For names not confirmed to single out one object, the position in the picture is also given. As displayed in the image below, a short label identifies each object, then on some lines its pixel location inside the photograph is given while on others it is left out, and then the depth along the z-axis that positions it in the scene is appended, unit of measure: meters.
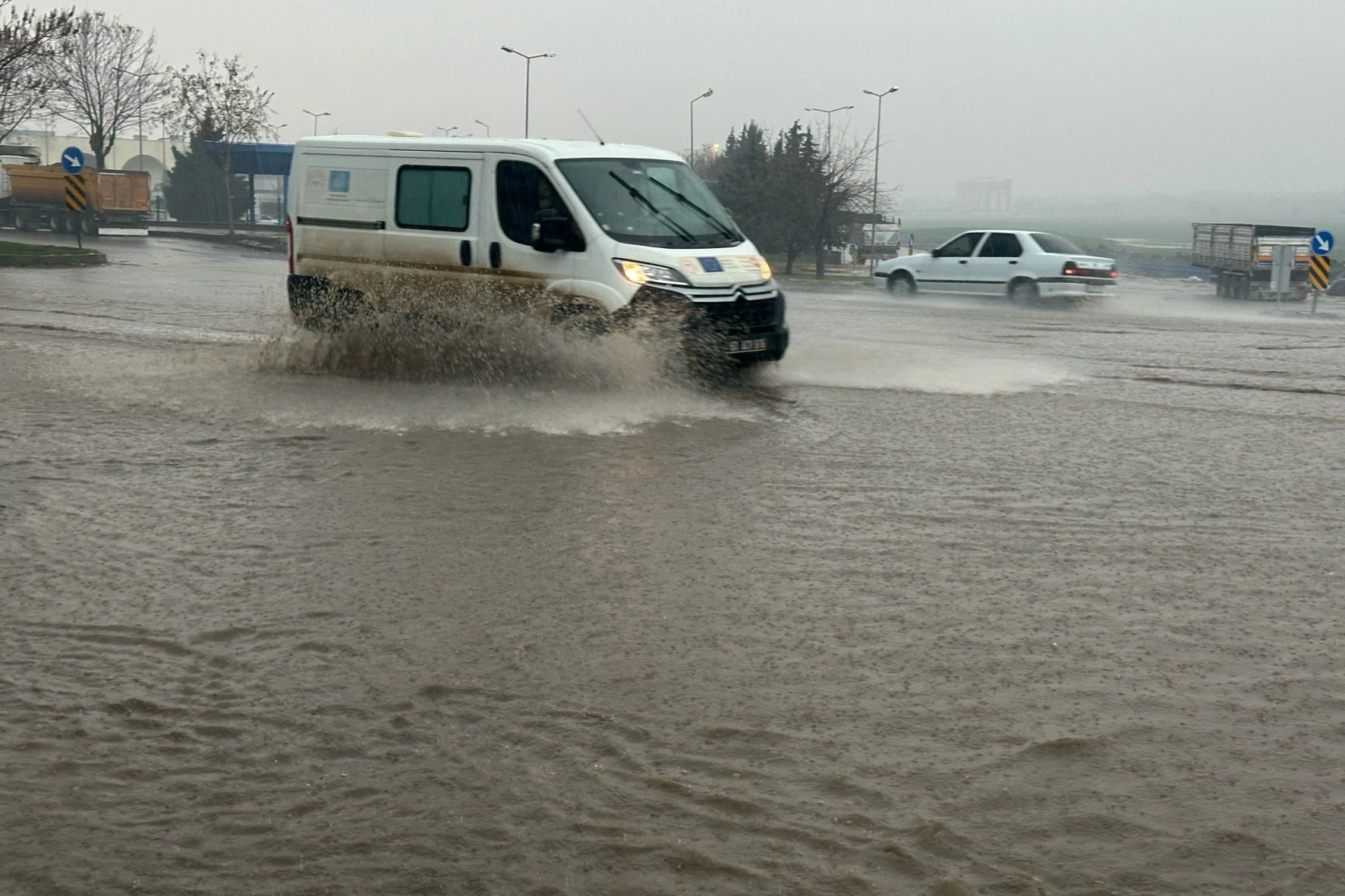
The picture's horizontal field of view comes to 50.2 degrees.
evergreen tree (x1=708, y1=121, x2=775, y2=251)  62.28
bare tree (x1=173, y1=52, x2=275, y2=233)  55.03
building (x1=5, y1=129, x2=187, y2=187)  112.06
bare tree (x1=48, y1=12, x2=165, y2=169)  64.31
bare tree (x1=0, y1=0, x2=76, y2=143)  27.73
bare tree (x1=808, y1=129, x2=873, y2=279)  54.47
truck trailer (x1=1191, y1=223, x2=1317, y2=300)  37.65
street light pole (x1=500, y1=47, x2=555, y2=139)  65.44
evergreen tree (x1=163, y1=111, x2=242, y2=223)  77.06
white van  10.77
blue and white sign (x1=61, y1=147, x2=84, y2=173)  32.88
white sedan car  24.23
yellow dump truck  47.88
